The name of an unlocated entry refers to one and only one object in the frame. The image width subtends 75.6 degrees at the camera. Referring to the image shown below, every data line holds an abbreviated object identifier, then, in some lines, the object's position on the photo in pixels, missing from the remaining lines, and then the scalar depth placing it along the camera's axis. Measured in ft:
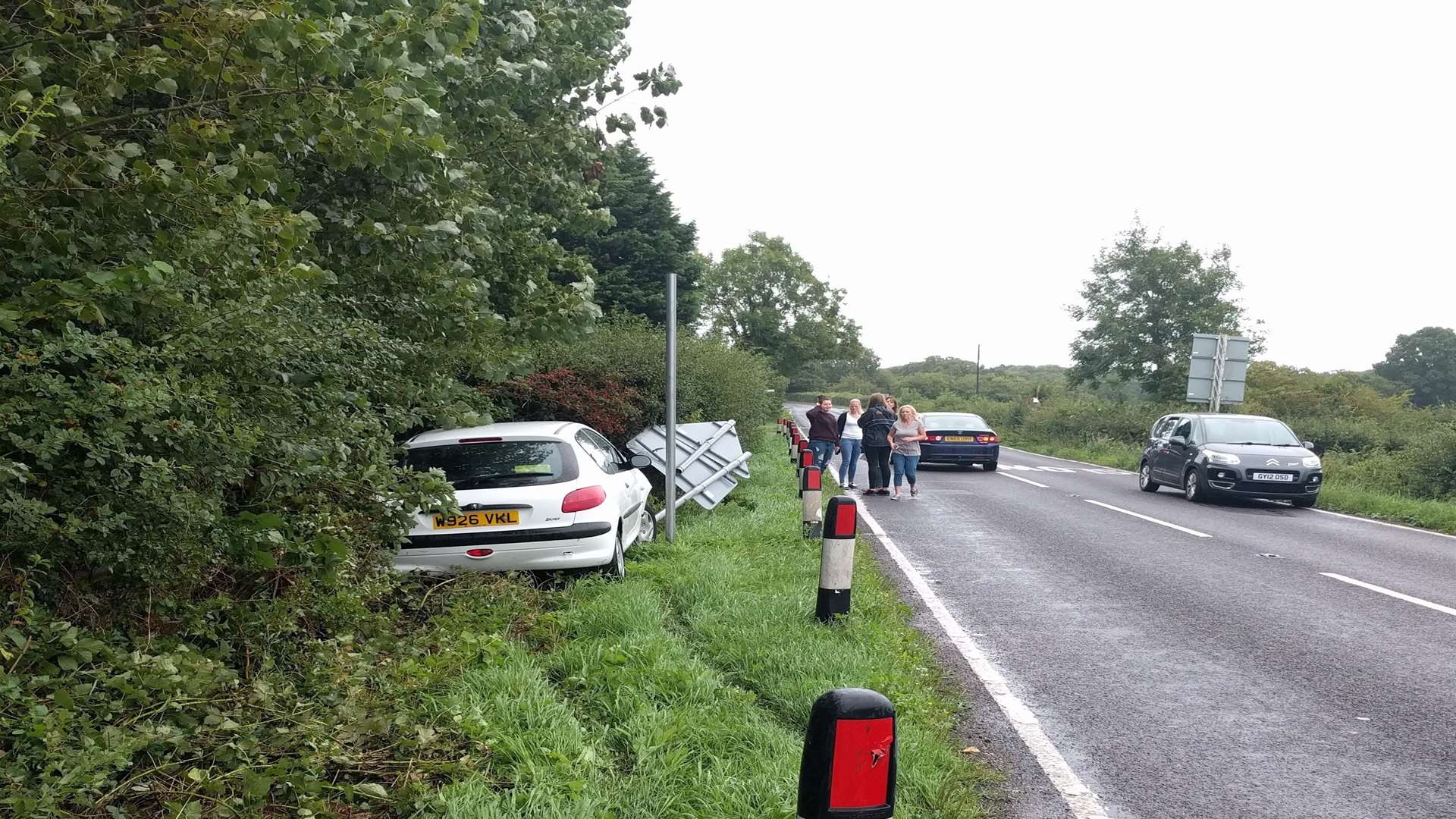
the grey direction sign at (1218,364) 70.64
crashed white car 22.06
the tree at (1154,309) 140.36
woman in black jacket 49.26
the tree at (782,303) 288.51
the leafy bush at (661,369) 41.34
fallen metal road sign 35.83
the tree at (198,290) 10.95
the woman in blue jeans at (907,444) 47.88
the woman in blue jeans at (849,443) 53.26
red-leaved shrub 37.47
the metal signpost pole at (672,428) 28.96
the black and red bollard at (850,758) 6.32
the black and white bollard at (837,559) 18.88
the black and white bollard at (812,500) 31.45
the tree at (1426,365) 252.01
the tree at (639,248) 97.04
